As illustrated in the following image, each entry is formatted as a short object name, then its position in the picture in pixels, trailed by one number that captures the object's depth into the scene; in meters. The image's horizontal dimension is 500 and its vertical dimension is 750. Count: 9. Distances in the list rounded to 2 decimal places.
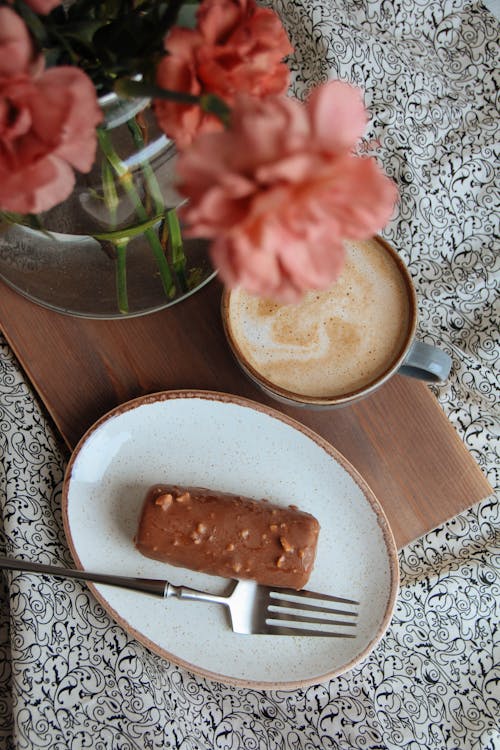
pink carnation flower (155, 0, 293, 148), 0.37
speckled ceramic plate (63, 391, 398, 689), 0.70
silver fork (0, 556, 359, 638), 0.70
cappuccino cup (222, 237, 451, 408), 0.69
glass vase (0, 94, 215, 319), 0.51
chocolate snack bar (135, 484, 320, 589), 0.67
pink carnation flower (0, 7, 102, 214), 0.34
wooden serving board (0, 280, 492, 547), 0.75
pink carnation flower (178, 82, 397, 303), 0.29
